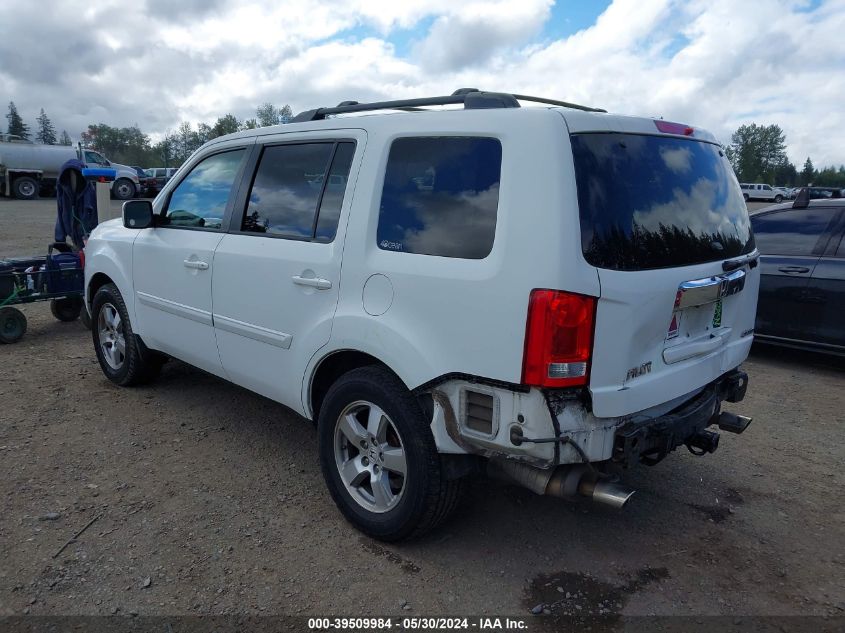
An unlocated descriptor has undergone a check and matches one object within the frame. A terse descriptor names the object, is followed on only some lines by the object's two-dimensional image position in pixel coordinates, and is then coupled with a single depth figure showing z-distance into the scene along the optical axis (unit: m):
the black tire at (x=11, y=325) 6.48
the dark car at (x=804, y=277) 5.99
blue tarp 8.32
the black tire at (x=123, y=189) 29.86
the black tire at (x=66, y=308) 7.52
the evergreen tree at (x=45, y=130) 117.53
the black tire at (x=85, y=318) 6.88
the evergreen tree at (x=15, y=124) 104.53
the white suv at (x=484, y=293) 2.47
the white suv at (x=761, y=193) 53.48
